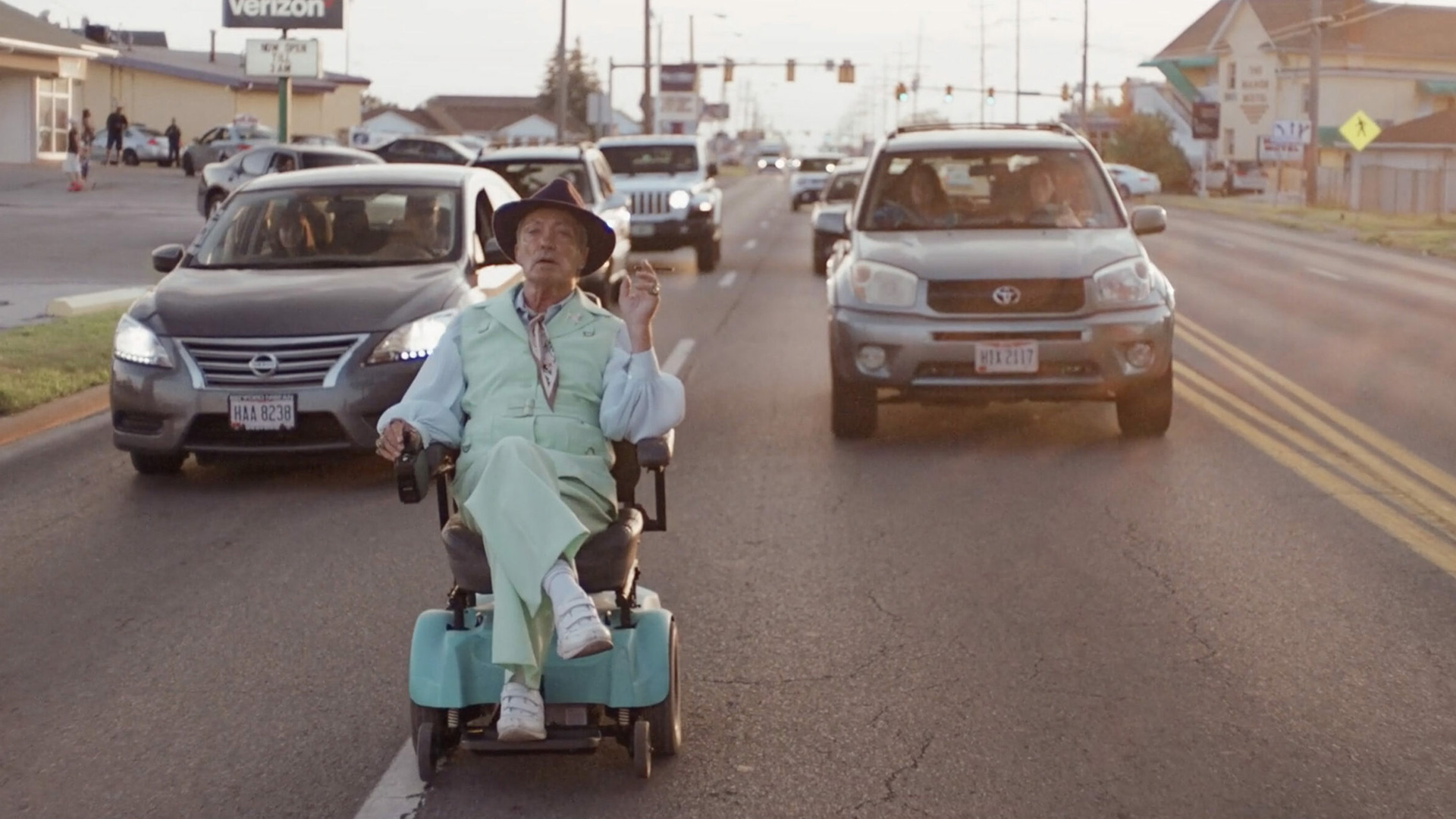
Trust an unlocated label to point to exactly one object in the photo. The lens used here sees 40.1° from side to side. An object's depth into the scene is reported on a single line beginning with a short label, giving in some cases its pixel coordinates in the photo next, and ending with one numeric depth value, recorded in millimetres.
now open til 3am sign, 29188
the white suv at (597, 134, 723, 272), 26812
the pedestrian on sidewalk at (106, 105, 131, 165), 63094
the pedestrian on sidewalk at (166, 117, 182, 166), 65312
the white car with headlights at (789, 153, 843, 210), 52000
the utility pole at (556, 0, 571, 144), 58031
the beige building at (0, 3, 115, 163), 52656
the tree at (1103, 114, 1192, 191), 87438
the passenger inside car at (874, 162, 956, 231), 12070
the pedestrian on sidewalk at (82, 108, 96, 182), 47656
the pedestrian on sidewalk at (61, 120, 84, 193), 45812
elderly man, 4926
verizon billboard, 33781
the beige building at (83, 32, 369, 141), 77625
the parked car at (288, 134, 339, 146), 51950
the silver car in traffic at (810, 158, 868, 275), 23578
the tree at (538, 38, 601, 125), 159250
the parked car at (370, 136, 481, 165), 50781
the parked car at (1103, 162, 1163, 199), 63456
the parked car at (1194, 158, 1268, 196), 81194
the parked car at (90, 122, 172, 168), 66062
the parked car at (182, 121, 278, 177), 53688
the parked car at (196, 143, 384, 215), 31734
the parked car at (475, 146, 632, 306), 18141
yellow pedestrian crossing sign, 49500
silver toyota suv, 10789
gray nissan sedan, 9680
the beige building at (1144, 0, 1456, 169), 82750
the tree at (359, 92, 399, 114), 173612
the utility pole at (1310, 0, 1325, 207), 53594
